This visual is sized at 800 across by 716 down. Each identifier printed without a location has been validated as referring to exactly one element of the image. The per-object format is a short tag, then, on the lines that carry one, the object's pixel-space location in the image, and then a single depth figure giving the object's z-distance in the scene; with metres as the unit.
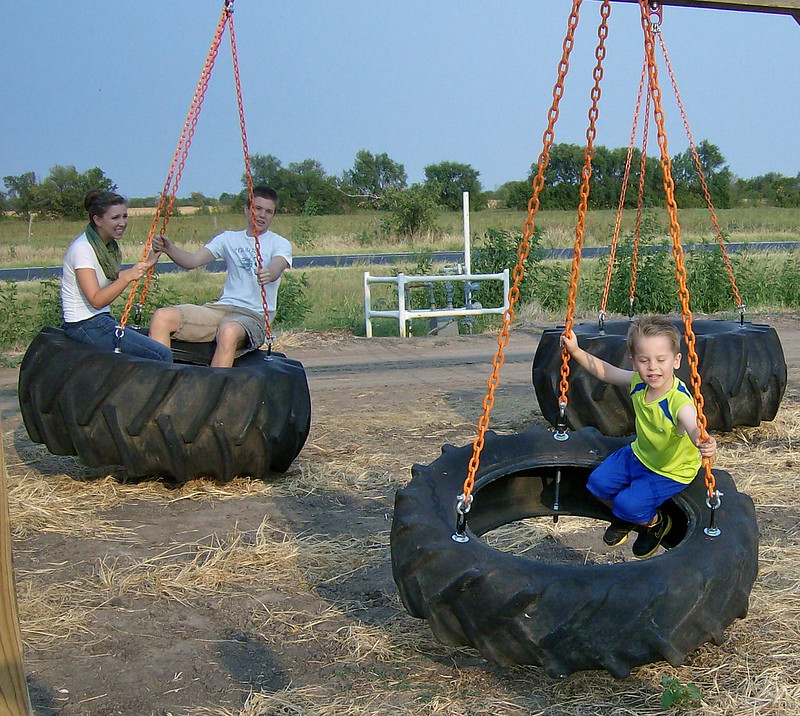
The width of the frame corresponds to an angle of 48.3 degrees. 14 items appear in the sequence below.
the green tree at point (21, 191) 43.56
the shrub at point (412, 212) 30.31
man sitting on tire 5.84
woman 5.27
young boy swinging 3.26
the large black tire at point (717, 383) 5.88
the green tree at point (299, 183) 47.50
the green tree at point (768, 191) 57.88
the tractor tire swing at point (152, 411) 4.94
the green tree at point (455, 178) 54.53
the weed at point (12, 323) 11.12
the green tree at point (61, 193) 42.44
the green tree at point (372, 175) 47.50
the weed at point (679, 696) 2.70
